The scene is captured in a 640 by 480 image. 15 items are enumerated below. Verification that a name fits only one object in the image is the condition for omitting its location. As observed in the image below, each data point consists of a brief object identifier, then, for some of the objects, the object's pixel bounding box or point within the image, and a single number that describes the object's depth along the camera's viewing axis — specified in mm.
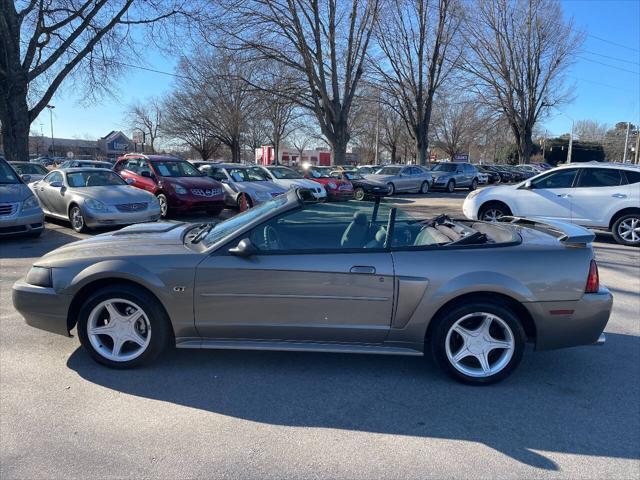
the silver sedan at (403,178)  23266
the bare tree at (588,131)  92638
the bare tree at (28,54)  16812
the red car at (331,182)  17928
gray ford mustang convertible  3375
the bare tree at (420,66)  29812
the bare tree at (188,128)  47969
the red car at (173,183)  12266
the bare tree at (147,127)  67938
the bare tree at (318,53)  23188
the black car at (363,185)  21417
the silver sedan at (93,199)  9750
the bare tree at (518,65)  36469
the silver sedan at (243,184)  13703
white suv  9586
